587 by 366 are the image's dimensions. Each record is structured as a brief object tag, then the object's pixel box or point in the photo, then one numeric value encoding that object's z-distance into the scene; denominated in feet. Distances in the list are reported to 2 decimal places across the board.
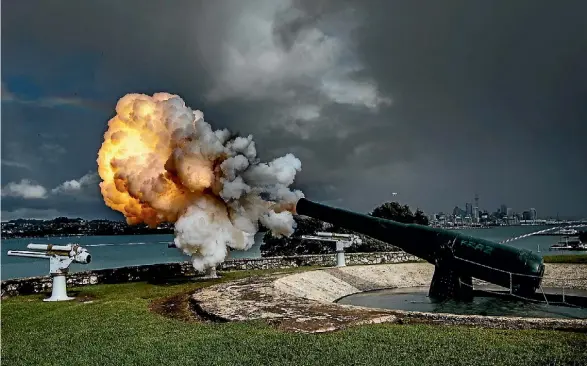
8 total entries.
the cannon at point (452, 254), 45.55
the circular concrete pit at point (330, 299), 32.70
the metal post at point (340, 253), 73.83
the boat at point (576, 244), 146.16
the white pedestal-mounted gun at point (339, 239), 74.33
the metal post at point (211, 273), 66.91
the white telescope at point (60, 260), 49.67
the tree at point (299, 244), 139.33
